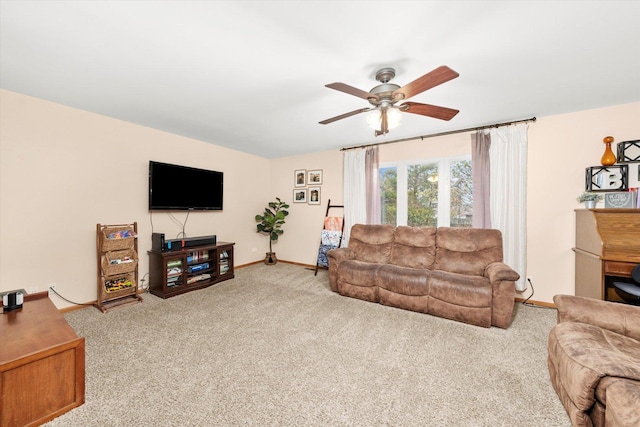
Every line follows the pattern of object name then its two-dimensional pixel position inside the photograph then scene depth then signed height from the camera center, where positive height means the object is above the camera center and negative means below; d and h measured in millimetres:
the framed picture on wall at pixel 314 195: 4961 +326
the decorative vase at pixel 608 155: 2637 +604
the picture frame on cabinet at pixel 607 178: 2637 +370
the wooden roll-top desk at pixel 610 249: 2277 -354
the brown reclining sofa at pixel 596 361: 1074 -758
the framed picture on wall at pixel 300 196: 5138 +334
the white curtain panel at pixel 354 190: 4301 +382
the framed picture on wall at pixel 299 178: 5129 +710
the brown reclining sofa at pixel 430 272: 2508 -727
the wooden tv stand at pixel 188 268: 3338 -840
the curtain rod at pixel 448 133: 3119 +1153
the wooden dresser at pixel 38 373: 1289 -896
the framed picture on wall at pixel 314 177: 4938 +705
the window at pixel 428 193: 3625 +295
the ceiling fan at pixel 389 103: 1754 +869
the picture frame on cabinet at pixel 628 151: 2600 +640
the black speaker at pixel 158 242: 3389 -427
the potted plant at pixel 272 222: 5094 -213
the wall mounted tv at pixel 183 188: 3467 +371
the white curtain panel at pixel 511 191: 3105 +261
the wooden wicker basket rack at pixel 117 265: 2930 -642
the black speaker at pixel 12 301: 1886 -688
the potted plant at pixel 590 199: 2678 +140
